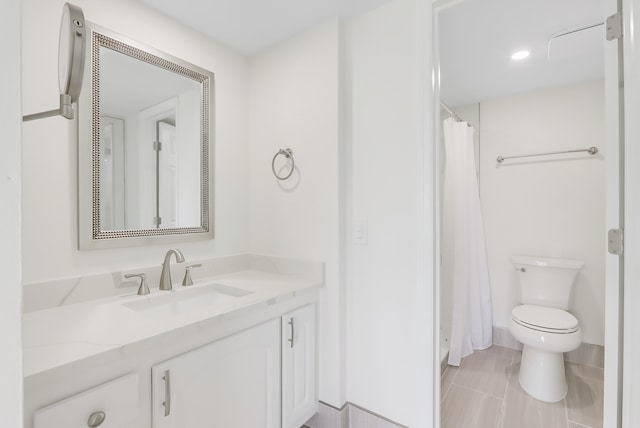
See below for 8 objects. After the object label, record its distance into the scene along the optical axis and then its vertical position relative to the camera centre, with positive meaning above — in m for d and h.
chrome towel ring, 1.74 +0.34
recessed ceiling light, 1.92 +1.04
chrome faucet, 1.44 -0.30
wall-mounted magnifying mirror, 0.80 +0.44
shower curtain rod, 2.32 +0.82
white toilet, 1.88 -0.74
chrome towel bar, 2.27 +0.48
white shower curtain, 2.37 -0.20
